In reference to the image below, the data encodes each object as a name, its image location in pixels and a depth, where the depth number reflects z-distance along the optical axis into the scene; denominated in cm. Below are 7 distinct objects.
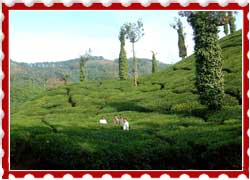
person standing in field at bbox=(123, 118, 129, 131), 1886
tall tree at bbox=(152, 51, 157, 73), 3768
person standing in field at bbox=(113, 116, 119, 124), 2008
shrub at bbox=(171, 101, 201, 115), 2132
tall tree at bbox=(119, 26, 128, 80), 3716
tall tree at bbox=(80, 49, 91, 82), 3505
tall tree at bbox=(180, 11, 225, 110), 2121
